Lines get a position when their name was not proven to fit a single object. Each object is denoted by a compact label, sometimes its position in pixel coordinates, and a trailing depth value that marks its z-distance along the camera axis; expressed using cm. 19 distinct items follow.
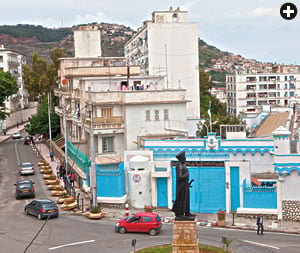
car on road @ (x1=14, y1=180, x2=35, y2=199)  3688
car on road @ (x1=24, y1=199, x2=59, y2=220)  3100
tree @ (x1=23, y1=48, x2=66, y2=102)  7894
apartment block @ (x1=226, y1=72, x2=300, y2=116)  10425
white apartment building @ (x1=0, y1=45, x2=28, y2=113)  9831
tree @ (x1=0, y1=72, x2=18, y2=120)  6756
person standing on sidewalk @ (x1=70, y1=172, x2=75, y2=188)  4192
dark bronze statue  2061
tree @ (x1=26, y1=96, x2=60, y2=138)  6725
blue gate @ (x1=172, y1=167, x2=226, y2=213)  3266
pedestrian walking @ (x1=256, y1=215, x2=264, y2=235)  2738
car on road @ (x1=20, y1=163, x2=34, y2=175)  4706
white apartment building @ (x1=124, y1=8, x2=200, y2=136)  6253
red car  2744
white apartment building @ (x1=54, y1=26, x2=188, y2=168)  4316
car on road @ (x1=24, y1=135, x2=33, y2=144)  7212
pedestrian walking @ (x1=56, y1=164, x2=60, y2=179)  4551
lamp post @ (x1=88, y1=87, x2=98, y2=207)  3350
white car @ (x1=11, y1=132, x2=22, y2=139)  8018
